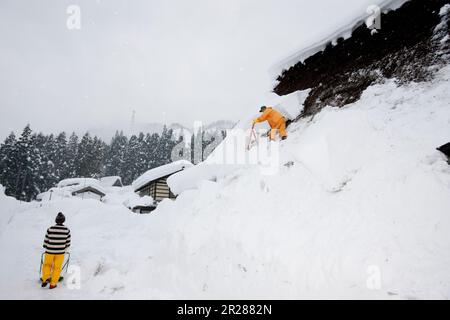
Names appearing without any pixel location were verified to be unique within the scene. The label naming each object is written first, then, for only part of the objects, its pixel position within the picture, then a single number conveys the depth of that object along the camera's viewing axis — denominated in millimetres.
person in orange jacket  8477
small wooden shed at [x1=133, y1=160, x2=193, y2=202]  26422
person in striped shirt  6469
